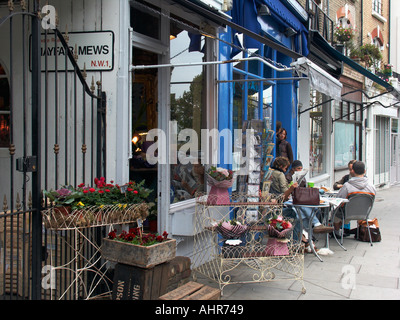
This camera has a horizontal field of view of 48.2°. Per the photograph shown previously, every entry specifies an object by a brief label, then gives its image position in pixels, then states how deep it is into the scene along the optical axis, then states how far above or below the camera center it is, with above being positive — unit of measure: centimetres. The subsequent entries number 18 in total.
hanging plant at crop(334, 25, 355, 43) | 1388 +366
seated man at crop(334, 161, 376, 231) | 774 -59
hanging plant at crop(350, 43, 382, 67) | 1488 +335
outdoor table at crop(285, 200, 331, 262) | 649 -89
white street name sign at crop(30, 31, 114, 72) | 453 +105
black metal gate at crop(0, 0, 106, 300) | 373 +1
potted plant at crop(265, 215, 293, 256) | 509 -102
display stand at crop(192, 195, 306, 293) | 507 -116
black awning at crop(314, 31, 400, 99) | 1047 +222
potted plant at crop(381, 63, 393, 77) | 1672 +304
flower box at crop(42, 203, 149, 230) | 370 -55
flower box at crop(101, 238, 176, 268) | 377 -88
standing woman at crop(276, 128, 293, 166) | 902 +5
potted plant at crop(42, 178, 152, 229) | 371 -47
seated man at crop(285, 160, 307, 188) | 766 -36
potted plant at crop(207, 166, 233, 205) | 558 -42
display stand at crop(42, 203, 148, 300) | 372 -93
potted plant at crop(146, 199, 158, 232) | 606 -93
